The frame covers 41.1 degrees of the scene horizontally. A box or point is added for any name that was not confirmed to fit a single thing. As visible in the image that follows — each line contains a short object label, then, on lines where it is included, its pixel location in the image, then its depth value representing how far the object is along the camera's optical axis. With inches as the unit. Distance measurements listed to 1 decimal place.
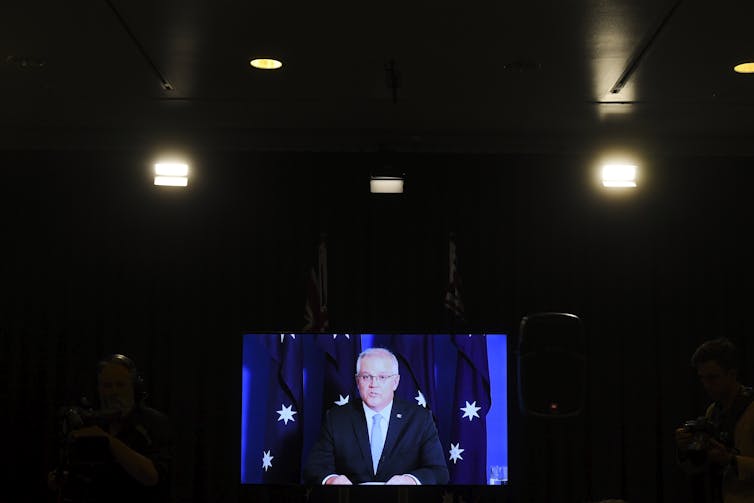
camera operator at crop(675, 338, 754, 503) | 146.5
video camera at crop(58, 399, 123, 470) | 136.3
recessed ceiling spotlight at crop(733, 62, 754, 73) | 189.5
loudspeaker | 170.1
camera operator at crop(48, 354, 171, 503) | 136.2
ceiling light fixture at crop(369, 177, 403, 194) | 234.7
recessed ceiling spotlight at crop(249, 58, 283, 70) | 189.2
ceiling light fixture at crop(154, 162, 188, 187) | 244.7
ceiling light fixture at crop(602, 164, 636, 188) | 241.9
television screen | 215.9
